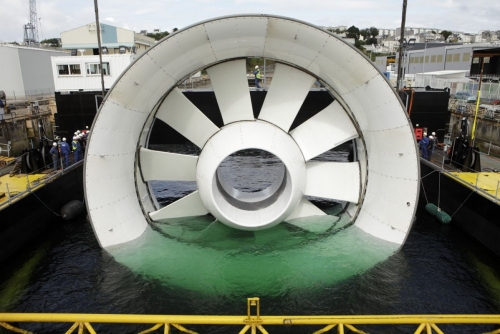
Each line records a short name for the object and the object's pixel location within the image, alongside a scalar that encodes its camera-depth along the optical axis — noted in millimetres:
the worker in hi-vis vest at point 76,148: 15453
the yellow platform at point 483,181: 11430
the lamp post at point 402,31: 12864
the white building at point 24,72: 35562
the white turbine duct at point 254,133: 8438
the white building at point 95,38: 30188
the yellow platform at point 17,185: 11141
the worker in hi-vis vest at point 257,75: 23188
